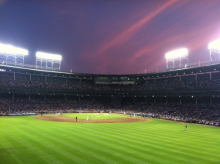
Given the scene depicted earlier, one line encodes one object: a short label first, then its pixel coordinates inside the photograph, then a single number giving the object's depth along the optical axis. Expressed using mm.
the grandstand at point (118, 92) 62125
